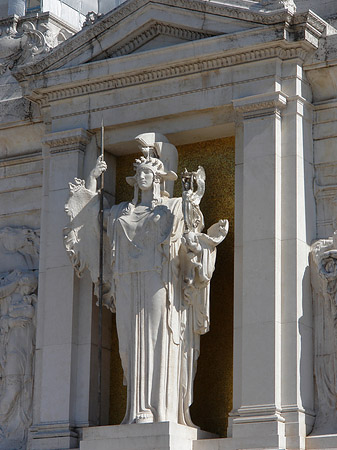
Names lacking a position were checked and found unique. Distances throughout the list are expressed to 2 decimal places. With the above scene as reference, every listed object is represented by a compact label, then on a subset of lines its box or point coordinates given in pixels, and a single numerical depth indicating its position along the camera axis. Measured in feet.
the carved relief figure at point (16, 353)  64.64
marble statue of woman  59.00
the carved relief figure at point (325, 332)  57.62
